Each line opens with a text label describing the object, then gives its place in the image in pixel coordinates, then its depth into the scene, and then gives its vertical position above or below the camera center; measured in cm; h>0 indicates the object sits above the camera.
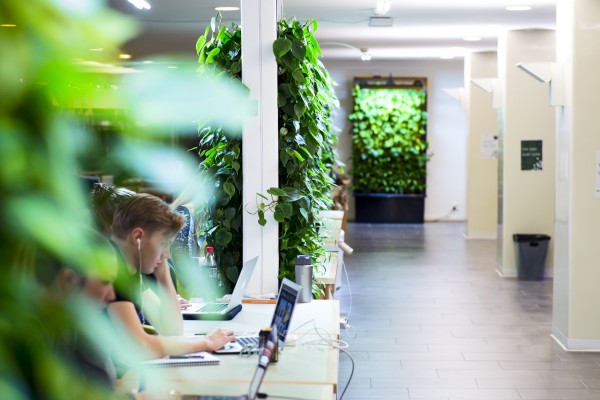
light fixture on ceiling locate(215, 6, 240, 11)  956 +169
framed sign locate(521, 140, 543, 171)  1078 +5
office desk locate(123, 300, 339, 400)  305 -79
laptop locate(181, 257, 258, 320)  429 -75
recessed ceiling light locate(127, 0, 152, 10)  750 +140
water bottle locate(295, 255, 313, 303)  483 -62
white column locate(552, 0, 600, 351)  682 -11
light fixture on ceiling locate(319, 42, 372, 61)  1411 +180
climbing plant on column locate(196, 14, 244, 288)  535 -7
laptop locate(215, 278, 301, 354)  341 -62
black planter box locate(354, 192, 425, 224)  1742 -93
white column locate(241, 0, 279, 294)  520 +15
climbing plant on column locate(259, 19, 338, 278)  522 +13
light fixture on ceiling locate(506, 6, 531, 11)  944 +166
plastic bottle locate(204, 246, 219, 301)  539 -67
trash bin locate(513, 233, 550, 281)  1042 -112
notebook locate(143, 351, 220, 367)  338 -77
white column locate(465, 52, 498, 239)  1434 +10
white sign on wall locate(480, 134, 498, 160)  1449 +26
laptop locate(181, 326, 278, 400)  256 -65
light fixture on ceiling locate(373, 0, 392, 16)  862 +158
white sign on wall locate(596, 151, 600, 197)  684 -8
